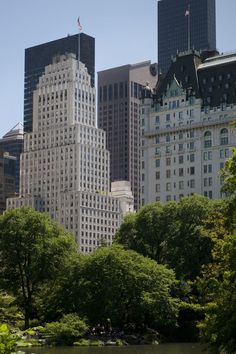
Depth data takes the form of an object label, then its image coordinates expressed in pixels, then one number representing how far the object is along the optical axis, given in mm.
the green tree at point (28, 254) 91062
